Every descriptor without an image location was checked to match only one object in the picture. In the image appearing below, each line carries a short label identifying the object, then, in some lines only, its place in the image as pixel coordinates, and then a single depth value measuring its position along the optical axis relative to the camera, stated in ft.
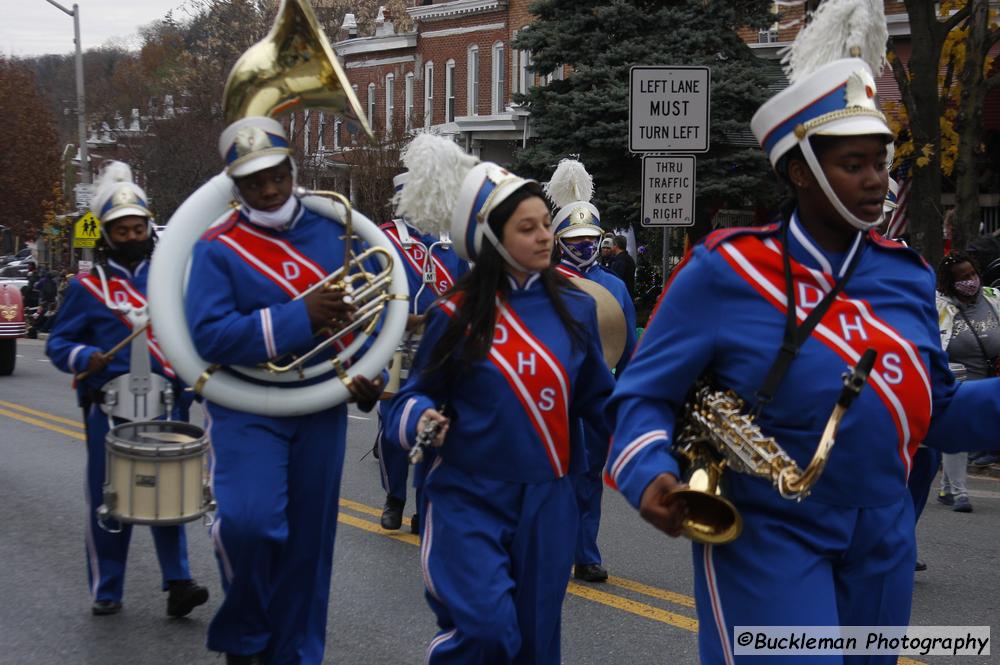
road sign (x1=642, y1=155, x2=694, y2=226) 40.81
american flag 50.36
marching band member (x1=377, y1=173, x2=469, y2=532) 27.99
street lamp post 118.73
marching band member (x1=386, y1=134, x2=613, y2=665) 13.44
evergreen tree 72.79
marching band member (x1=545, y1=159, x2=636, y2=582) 22.53
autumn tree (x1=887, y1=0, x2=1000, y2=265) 43.39
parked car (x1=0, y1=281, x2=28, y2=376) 66.85
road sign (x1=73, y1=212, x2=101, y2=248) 93.20
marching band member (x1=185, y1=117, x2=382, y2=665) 15.89
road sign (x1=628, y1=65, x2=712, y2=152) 39.91
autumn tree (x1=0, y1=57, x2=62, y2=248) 155.94
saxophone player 10.09
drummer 20.99
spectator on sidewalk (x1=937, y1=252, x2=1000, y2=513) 30.83
